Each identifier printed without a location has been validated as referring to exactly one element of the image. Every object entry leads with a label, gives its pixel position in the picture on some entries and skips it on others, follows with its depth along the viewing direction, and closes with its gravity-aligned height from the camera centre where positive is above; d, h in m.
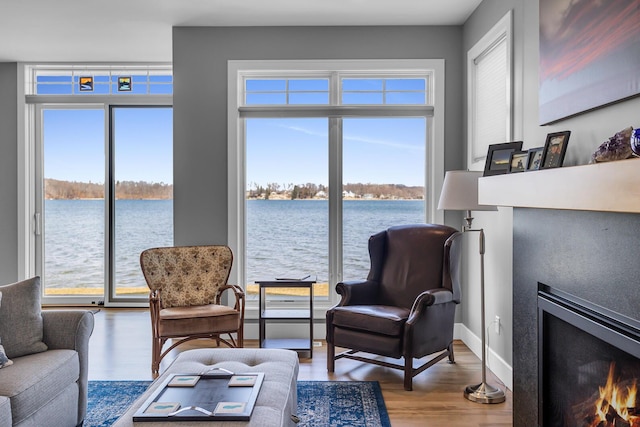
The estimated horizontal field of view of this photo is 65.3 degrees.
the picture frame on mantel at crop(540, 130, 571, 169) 2.21 +0.25
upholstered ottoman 1.88 -0.81
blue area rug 2.84 -1.22
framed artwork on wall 1.90 +0.65
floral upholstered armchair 3.65 -0.73
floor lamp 3.18 +0.02
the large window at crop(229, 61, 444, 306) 4.62 +0.36
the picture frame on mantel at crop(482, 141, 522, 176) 2.95 +0.29
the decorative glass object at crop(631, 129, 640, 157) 1.50 +0.19
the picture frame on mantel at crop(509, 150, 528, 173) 2.61 +0.23
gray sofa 2.22 -0.77
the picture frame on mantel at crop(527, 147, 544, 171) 2.41 +0.23
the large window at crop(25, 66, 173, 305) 5.68 +0.25
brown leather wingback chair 3.39 -0.74
